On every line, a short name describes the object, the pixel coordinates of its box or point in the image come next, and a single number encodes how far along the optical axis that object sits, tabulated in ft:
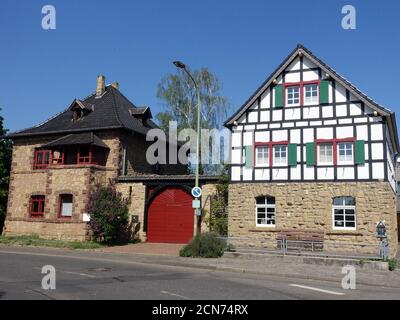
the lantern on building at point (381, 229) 57.31
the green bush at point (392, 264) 51.08
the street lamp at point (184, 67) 57.31
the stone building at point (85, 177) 81.25
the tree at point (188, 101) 121.60
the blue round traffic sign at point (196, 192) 59.16
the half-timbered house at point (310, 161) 64.90
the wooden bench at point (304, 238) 63.41
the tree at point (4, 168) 98.63
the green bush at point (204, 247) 59.00
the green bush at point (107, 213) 76.18
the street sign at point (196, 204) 59.47
